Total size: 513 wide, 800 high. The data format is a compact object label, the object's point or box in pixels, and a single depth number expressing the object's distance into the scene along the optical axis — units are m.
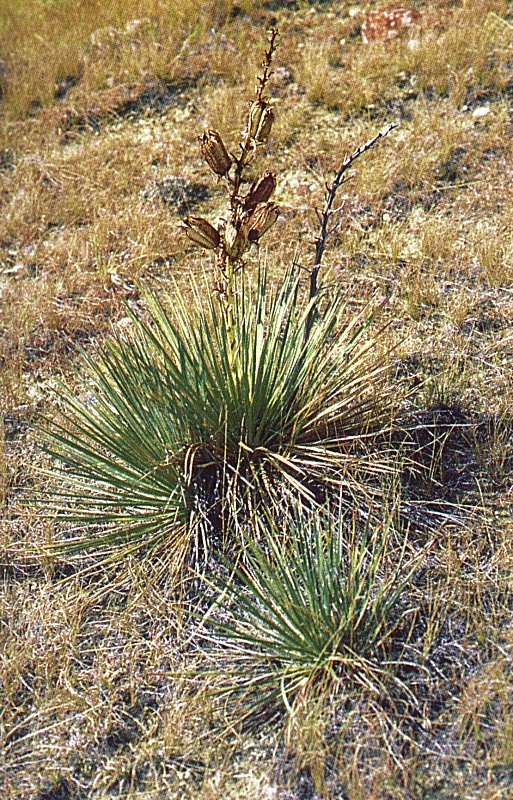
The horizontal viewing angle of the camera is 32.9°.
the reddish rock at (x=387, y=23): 6.09
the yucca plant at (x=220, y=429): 2.98
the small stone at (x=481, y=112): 5.27
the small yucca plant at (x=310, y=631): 2.52
